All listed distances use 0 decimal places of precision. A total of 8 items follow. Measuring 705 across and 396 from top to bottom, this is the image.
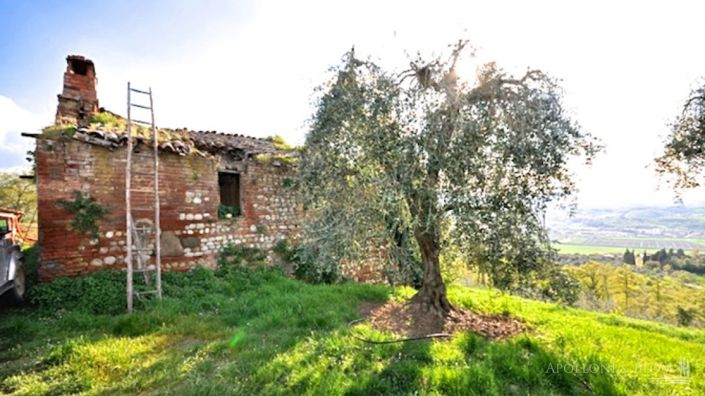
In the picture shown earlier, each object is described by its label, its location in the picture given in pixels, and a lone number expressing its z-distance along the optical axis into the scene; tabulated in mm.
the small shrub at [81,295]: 6750
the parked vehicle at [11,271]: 6254
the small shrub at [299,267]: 10594
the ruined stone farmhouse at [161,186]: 7445
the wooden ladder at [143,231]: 7098
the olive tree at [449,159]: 5570
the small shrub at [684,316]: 22906
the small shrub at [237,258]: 9461
